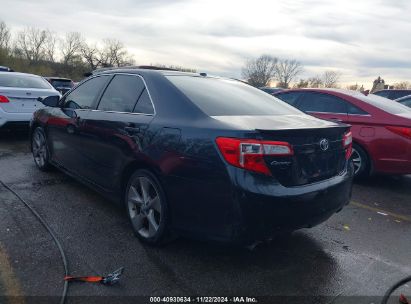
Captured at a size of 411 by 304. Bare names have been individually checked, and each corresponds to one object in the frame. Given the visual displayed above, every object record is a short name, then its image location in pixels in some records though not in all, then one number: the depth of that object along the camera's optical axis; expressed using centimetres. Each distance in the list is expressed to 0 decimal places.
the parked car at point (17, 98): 698
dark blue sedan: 254
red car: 520
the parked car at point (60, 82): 2022
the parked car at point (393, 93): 1430
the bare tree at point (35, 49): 7888
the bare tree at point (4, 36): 7319
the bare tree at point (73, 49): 8208
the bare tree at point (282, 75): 10038
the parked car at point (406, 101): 898
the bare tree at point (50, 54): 8162
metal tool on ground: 261
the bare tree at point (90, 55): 8088
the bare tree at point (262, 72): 9390
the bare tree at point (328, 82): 8253
